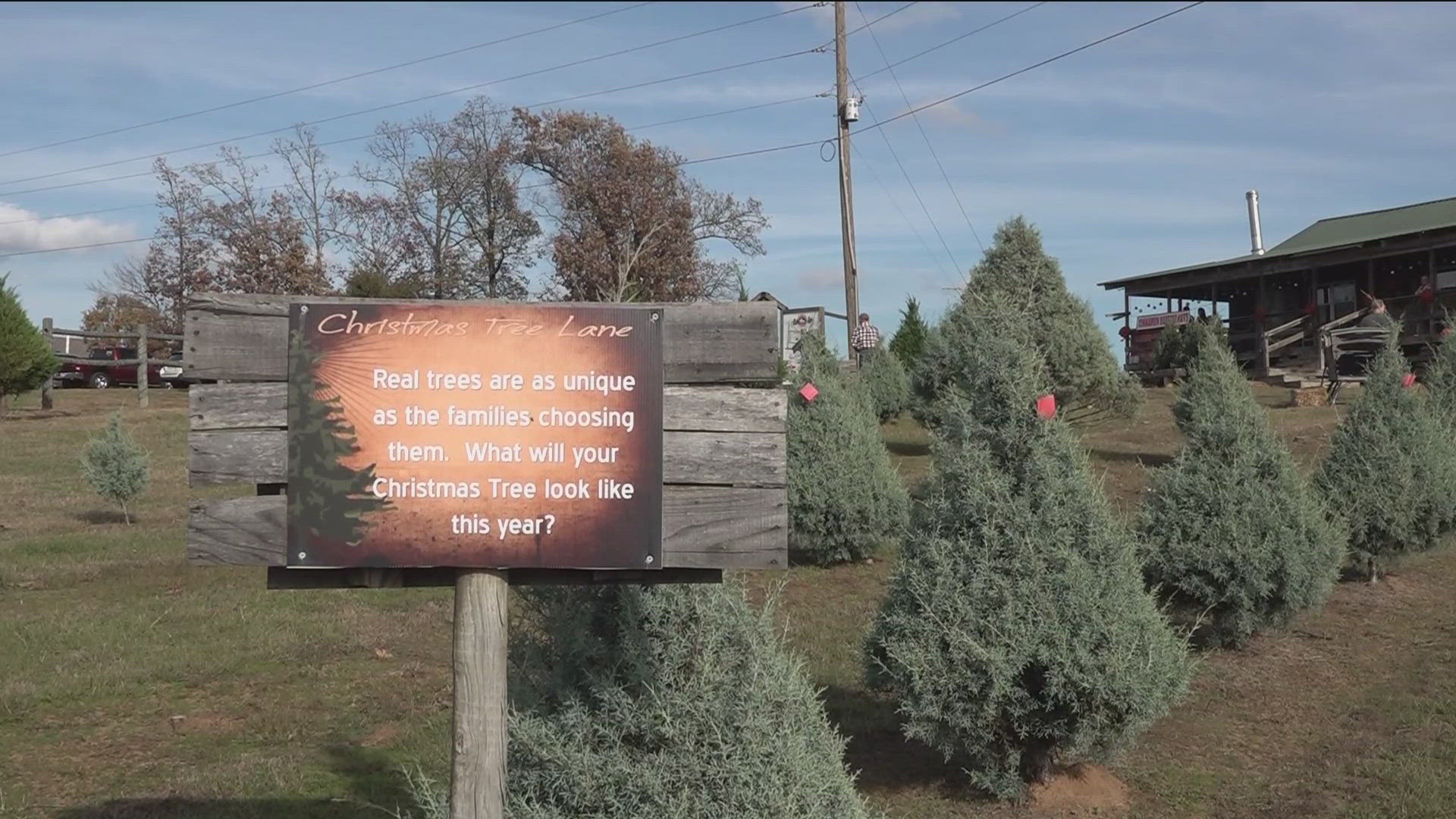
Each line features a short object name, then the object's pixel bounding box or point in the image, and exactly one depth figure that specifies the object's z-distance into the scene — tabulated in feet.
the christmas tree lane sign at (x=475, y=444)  12.14
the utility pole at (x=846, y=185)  82.58
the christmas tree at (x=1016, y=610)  19.56
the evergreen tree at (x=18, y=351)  69.41
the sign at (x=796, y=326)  48.62
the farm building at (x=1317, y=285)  90.38
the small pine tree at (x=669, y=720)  13.62
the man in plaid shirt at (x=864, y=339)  79.71
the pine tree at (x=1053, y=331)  53.78
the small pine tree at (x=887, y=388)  70.54
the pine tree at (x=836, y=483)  38.45
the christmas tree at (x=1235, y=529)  28.71
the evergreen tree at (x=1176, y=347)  88.94
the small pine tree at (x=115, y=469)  44.80
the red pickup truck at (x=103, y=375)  111.65
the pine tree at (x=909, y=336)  94.85
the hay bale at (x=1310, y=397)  74.38
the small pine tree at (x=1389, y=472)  36.96
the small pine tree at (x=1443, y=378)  51.01
